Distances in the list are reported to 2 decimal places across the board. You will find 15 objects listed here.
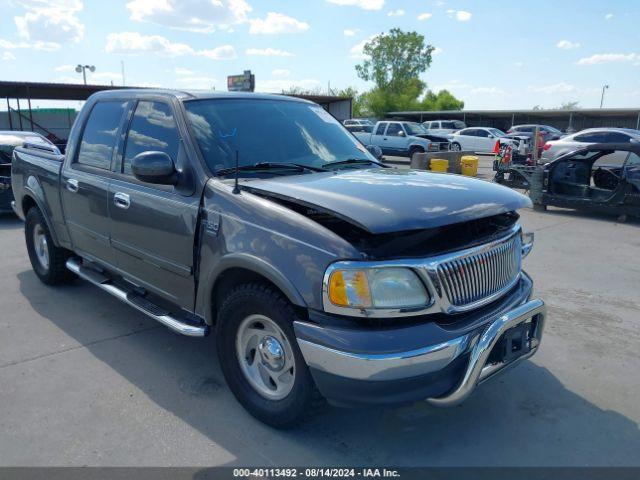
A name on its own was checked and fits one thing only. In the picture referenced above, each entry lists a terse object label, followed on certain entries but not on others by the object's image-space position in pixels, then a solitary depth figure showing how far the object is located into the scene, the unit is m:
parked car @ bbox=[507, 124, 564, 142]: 31.00
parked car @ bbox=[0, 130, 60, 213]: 9.56
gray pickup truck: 2.55
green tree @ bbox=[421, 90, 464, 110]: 79.69
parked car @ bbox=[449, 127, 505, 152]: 29.77
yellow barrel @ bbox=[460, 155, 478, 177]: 18.20
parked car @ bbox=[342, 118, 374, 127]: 36.57
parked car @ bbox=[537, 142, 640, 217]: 9.55
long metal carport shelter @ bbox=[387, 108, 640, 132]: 44.83
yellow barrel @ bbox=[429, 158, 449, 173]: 16.91
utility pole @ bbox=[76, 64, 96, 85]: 48.17
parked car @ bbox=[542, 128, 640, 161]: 19.39
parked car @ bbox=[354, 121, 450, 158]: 22.78
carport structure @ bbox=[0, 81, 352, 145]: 23.75
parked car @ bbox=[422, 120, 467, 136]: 37.12
